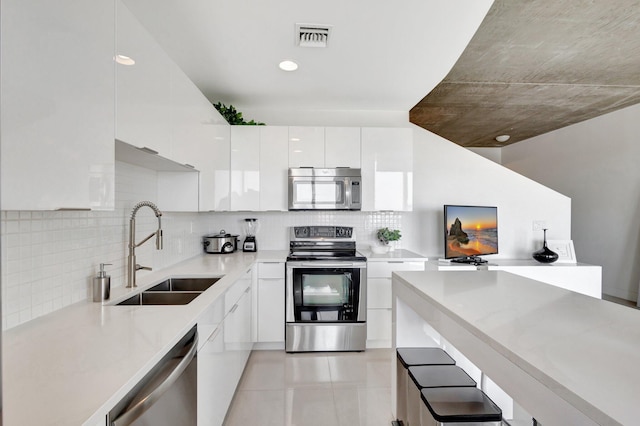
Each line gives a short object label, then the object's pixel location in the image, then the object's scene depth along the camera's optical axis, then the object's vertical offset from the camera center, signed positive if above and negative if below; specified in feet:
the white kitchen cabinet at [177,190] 8.83 +0.64
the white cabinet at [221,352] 5.65 -2.63
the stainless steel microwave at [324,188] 11.36 +0.88
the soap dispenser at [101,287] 5.79 -1.20
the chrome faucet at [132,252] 6.63 -0.70
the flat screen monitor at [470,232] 11.83 -0.55
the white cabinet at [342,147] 11.56 +2.25
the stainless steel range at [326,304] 10.47 -2.65
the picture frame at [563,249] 13.03 -1.23
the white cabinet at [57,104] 3.32 +1.19
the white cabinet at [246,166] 11.43 +1.61
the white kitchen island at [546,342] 2.88 -1.33
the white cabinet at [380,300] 10.75 -2.59
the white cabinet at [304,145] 11.51 +2.30
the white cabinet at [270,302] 10.52 -2.59
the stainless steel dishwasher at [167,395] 3.51 -2.01
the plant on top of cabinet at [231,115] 11.39 +3.28
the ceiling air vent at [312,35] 7.37 +3.92
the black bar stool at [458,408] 4.69 -2.63
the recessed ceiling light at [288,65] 8.91 +3.87
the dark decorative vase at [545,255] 12.44 -1.39
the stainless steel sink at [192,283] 7.94 -1.54
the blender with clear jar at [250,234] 12.04 -0.66
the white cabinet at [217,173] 9.37 +1.22
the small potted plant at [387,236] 12.15 -0.71
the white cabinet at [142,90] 4.94 +1.97
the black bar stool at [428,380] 5.33 -2.53
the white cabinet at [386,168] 11.64 +1.58
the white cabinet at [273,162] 11.50 +1.74
